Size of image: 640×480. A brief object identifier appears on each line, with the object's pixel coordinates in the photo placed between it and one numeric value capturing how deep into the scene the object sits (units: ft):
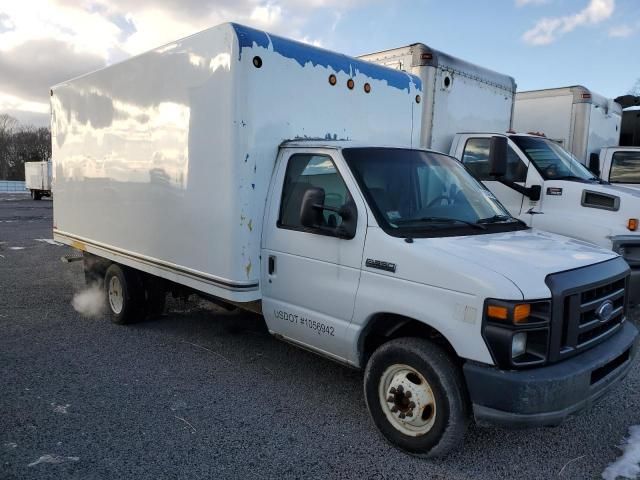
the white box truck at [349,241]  9.93
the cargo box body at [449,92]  23.26
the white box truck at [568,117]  30.68
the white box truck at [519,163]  19.94
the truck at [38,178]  102.32
